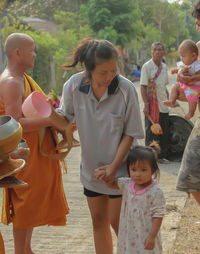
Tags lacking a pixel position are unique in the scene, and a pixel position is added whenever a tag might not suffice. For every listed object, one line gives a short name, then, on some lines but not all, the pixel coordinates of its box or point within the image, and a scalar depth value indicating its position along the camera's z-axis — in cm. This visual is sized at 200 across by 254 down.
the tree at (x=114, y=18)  3563
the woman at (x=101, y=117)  390
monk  460
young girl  392
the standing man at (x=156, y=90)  969
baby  494
